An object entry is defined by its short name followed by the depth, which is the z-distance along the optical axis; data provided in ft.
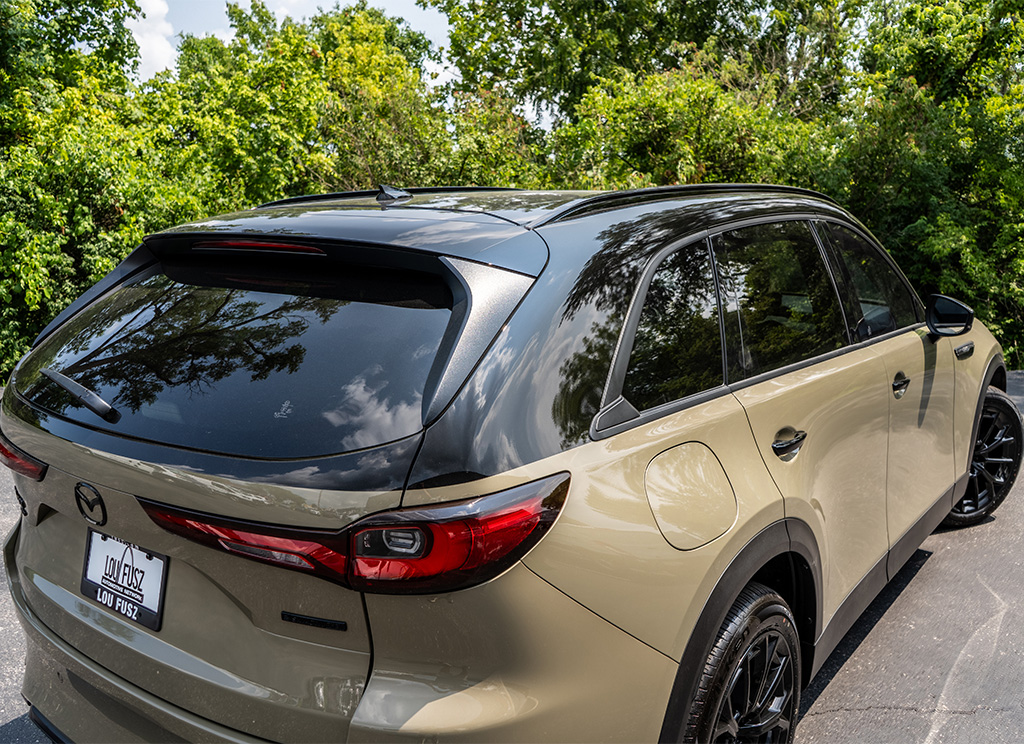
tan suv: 5.18
